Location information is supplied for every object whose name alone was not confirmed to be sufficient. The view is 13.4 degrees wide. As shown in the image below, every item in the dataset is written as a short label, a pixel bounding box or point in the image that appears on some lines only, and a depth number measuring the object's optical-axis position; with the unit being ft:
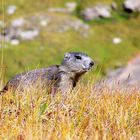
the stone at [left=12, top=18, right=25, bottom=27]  162.43
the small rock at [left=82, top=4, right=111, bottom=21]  173.37
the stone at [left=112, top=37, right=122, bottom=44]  157.28
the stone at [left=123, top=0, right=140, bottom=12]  176.04
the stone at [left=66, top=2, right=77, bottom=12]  177.37
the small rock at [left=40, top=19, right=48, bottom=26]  164.32
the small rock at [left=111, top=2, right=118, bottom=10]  175.32
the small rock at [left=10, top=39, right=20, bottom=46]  154.56
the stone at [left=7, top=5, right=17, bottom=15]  171.22
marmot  41.65
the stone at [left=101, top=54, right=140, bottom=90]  126.05
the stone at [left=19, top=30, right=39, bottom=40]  159.12
